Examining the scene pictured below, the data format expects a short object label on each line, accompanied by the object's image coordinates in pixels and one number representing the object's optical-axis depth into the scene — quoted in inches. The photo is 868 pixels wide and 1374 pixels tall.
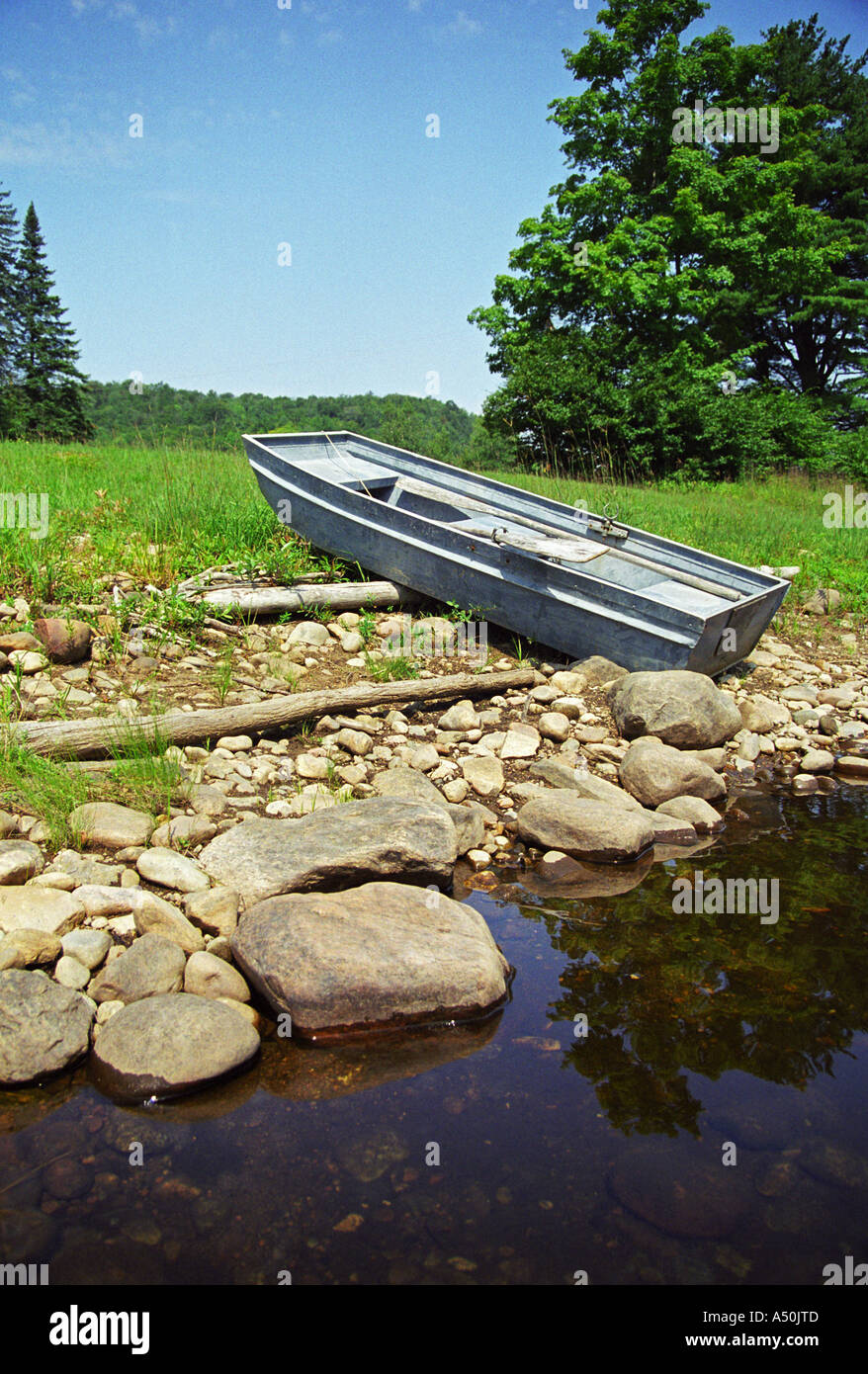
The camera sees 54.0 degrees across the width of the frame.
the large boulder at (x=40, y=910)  119.9
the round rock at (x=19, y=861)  129.1
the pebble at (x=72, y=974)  114.4
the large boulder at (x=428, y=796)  164.2
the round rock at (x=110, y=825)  143.3
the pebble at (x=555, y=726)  207.5
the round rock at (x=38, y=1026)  102.3
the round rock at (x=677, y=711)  203.0
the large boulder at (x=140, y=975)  114.1
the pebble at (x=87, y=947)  118.2
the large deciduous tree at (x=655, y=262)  727.1
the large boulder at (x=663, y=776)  184.5
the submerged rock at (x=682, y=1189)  87.9
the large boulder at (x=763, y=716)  227.3
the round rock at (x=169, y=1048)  102.9
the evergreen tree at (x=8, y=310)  1223.9
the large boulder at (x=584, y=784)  178.1
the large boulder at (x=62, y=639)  199.2
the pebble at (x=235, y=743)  181.5
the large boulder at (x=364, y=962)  114.4
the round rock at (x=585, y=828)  161.0
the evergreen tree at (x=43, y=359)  1203.2
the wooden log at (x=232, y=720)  158.6
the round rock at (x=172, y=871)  134.1
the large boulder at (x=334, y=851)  134.7
